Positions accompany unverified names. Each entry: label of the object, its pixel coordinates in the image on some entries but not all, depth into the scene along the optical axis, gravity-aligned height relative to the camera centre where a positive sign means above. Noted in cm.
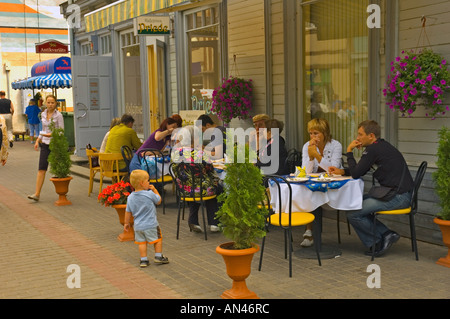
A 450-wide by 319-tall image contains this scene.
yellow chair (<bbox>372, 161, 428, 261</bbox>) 630 -112
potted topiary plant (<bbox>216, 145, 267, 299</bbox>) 500 -88
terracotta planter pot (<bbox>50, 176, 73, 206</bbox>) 990 -131
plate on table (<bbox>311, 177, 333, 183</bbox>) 638 -81
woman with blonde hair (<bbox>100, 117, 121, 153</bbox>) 1064 -50
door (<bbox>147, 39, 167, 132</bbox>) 1366 +52
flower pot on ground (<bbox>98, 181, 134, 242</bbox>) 743 -111
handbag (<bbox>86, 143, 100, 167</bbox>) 1100 -96
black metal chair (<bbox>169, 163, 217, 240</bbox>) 753 -103
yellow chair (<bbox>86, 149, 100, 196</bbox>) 1076 -107
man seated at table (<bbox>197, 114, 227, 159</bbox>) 858 -47
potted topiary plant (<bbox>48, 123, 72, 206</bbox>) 969 -89
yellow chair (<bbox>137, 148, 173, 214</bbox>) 909 -90
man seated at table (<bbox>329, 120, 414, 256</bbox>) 632 -80
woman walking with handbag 1008 -36
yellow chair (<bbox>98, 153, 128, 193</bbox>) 996 -97
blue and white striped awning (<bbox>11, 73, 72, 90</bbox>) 1941 +82
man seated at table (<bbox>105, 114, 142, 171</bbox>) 1012 -56
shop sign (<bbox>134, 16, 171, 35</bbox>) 1181 +157
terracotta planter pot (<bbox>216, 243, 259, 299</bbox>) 501 -134
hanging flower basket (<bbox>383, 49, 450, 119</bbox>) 656 +18
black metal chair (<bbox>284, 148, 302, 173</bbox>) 854 -83
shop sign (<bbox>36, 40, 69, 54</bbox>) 2127 +207
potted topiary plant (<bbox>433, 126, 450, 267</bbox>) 589 -80
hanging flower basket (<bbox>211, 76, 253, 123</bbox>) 1017 +7
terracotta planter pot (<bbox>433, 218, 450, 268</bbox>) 597 -130
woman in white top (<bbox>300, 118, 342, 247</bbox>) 706 -56
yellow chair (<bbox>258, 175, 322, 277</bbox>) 594 -115
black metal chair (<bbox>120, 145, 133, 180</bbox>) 979 -78
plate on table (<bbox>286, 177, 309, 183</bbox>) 631 -80
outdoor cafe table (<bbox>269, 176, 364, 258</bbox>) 630 -97
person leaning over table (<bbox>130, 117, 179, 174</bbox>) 945 -49
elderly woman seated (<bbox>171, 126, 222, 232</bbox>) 757 -91
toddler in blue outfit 630 -112
